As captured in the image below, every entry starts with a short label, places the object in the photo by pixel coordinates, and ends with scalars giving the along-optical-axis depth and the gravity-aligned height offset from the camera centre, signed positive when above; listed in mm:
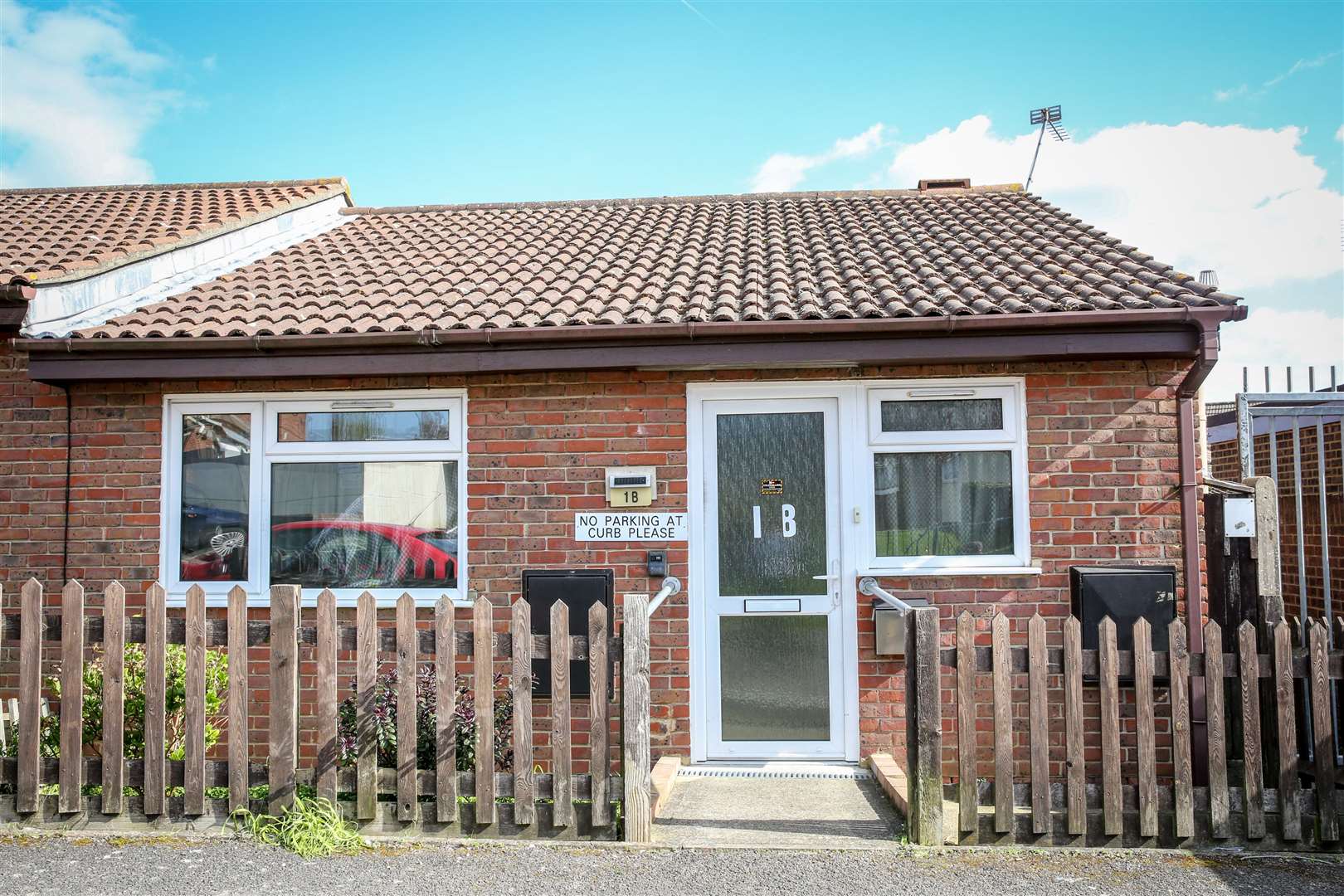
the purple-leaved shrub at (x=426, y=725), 4957 -1147
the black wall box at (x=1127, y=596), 5629 -540
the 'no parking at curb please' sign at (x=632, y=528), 5949 -95
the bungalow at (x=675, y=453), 5793 +393
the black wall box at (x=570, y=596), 5836 -517
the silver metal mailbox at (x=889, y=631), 5719 -744
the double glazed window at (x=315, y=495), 6184 +144
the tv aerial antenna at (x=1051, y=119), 12266 +5133
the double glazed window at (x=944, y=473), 5938 +230
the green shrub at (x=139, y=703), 5195 -1050
